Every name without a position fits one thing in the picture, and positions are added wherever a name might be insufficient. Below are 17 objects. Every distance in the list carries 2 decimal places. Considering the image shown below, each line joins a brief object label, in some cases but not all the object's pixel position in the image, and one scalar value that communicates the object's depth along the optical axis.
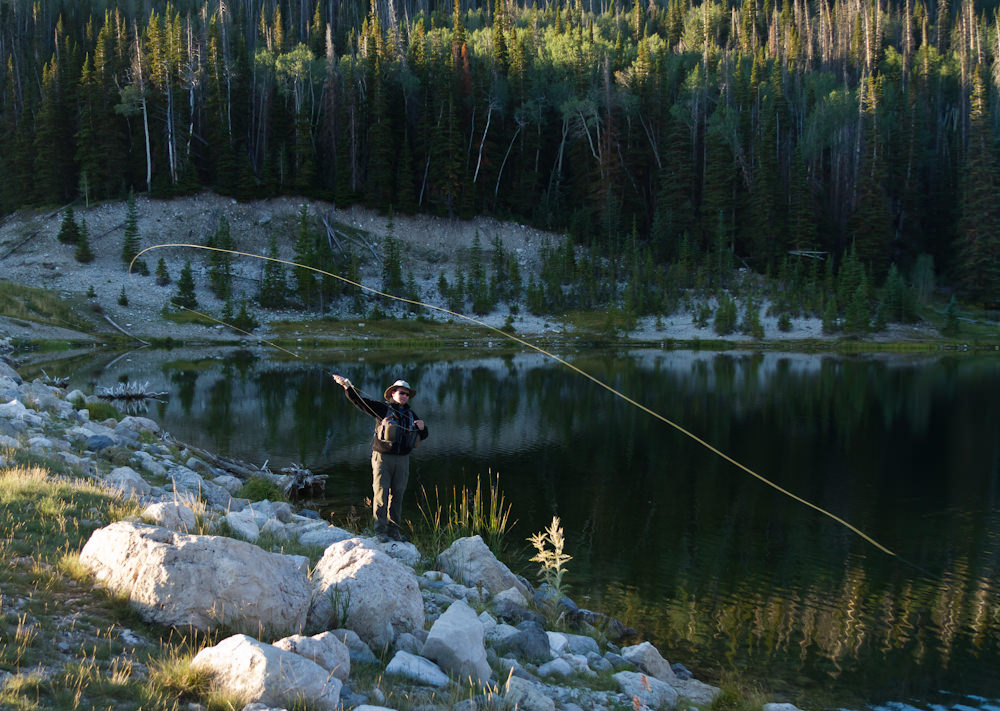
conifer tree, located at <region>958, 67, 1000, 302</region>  64.25
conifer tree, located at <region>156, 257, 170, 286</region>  54.45
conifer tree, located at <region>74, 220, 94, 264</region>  57.06
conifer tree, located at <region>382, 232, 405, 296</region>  58.84
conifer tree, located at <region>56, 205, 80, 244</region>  59.25
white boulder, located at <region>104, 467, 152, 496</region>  9.52
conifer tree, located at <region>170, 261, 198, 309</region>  52.25
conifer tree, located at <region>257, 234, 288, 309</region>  54.94
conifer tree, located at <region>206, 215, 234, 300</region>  55.00
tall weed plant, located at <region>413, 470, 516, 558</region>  11.19
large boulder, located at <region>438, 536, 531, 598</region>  8.93
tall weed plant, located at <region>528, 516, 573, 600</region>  8.52
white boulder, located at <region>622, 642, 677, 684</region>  7.82
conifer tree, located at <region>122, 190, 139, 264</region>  57.25
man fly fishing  10.31
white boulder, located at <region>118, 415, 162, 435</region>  16.14
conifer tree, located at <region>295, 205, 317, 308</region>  55.91
